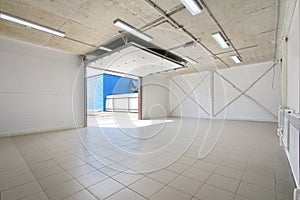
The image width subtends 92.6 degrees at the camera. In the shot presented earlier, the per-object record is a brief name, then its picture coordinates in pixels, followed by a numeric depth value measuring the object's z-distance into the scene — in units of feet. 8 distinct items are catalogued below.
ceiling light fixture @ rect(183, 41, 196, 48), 15.67
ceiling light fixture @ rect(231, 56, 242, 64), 20.91
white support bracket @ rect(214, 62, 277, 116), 23.18
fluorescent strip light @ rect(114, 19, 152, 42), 11.38
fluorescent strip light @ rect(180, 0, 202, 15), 9.02
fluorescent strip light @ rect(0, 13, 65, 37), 10.61
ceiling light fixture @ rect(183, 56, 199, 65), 21.45
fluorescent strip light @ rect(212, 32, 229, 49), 13.95
